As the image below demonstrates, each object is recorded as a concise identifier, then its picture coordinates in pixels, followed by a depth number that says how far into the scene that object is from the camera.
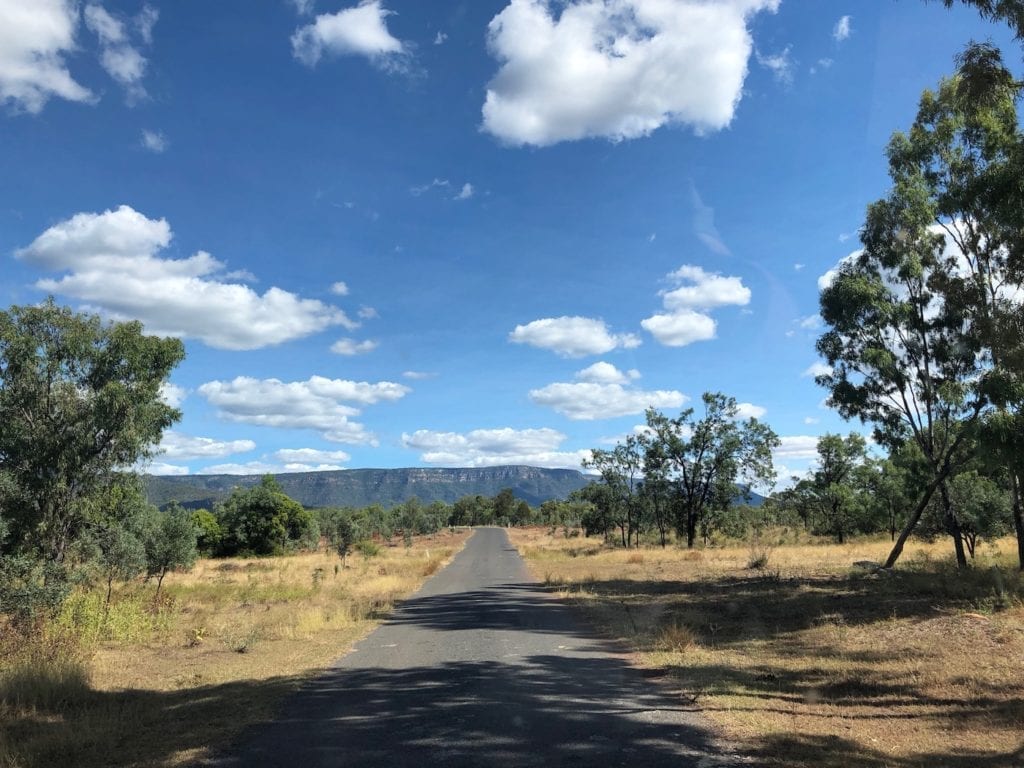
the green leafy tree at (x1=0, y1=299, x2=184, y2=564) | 14.79
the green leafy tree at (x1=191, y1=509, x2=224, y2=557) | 66.62
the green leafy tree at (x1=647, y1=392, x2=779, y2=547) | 44.44
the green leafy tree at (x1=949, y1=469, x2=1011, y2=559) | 29.86
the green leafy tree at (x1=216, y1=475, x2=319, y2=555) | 67.19
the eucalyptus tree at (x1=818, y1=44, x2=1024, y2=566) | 16.36
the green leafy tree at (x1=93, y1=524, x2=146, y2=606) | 16.27
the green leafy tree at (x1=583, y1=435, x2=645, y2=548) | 51.53
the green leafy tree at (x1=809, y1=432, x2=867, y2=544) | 49.47
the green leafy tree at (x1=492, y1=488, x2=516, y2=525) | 166.50
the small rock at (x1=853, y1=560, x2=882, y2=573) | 21.27
